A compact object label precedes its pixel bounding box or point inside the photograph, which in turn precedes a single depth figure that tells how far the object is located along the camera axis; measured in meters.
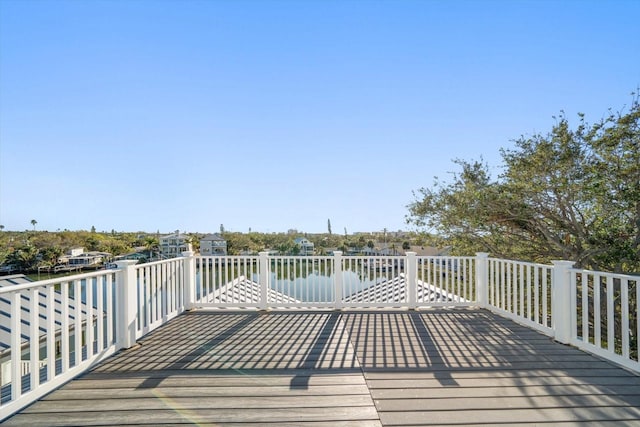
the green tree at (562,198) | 5.95
